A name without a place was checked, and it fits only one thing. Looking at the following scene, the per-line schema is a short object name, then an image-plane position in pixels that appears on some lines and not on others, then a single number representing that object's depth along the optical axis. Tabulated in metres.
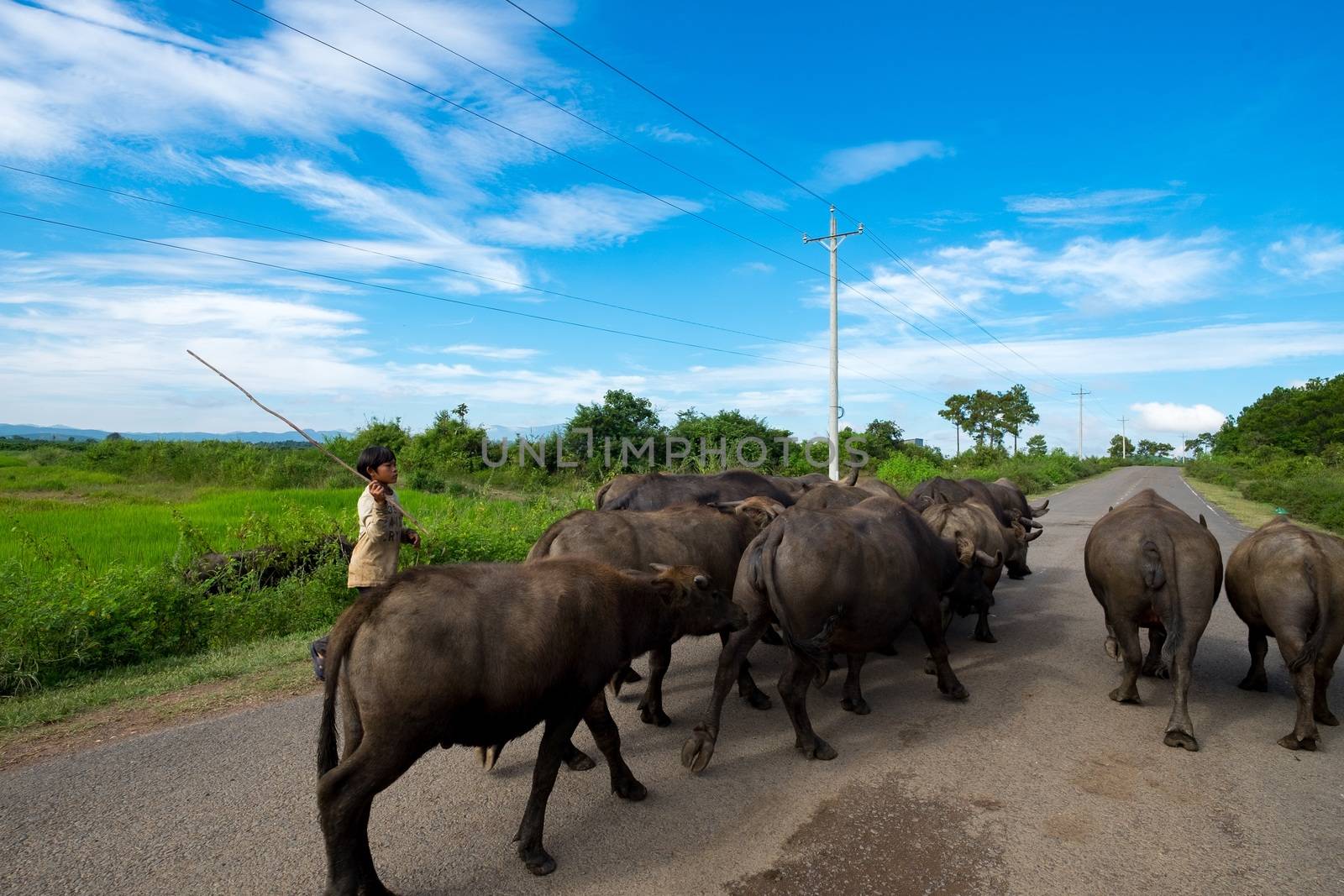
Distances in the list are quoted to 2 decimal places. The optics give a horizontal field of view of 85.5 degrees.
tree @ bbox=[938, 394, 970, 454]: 52.62
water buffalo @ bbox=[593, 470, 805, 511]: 8.83
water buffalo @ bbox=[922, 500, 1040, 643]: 7.97
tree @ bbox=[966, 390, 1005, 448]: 52.66
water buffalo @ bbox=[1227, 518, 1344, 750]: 4.95
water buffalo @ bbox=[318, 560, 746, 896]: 3.16
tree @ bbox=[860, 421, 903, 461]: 33.44
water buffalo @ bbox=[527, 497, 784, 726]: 5.62
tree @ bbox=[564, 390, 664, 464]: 22.56
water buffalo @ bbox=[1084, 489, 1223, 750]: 5.25
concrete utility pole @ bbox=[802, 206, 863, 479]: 21.41
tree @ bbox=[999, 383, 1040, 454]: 53.81
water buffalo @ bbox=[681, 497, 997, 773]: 4.97
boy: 5.38
